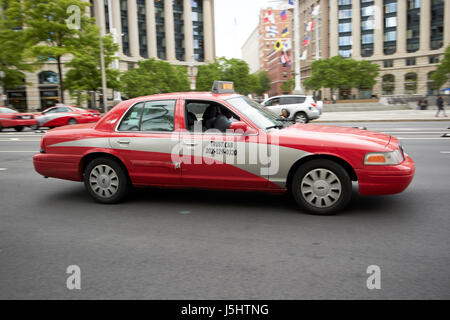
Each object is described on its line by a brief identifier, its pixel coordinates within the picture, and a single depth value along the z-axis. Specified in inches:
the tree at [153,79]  1968.5
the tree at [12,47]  1203.2
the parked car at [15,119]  865.5
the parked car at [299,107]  921.5
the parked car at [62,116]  860.0
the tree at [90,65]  1274.6
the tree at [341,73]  2618.1
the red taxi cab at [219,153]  194.5
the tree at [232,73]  2329.0
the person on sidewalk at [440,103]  1174.8
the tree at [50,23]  1165.7
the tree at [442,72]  2335.1
